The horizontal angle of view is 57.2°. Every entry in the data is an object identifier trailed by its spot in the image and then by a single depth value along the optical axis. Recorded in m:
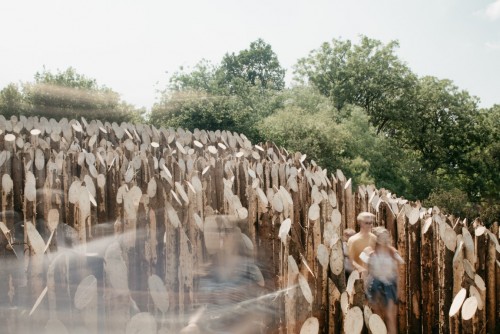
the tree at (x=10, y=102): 20.44
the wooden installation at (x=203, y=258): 2.56
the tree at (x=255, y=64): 48.91
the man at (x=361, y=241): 4.50
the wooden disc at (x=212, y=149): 9.69
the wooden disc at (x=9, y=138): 7.18
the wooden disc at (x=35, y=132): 8.13
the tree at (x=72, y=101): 20.97
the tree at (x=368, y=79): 30.84
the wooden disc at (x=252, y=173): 7.02
